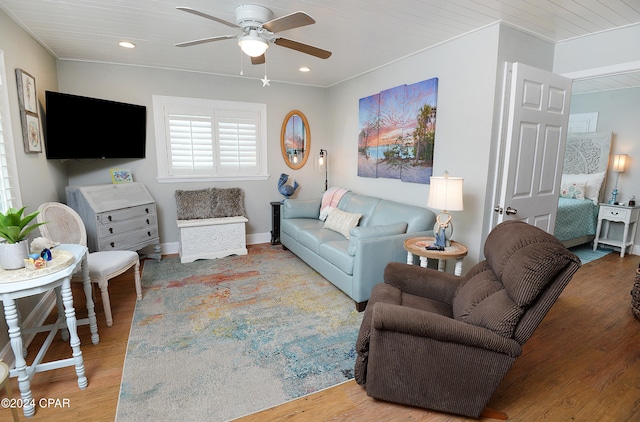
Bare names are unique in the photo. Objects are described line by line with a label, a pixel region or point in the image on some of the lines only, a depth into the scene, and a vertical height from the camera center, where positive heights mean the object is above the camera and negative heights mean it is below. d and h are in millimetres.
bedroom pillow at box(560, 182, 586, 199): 5023 -401
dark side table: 4858 -938
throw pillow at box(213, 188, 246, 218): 4559 -628
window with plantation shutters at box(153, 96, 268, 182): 4293 +277
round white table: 1664 -760
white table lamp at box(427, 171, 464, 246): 2549 -300
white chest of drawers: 3273 -616
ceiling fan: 2289 +909
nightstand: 4488 -770
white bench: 4113 -1029
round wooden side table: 2482 -697
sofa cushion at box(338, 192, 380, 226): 3819 -543
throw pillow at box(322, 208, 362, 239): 3723 -714
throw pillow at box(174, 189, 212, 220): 4344 -609
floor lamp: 5225 -62
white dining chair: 2529 -706
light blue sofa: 2809 -835
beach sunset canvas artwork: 3365 +347
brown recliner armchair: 1492 -835
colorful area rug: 1843 -1348
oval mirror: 4992 +326
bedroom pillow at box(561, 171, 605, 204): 4980 -283
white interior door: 2643 +156
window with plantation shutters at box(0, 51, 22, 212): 2324 -38
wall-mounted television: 3189 +323
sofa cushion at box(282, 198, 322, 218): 4562 -679
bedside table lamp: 4684 -10
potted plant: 1748 -471
